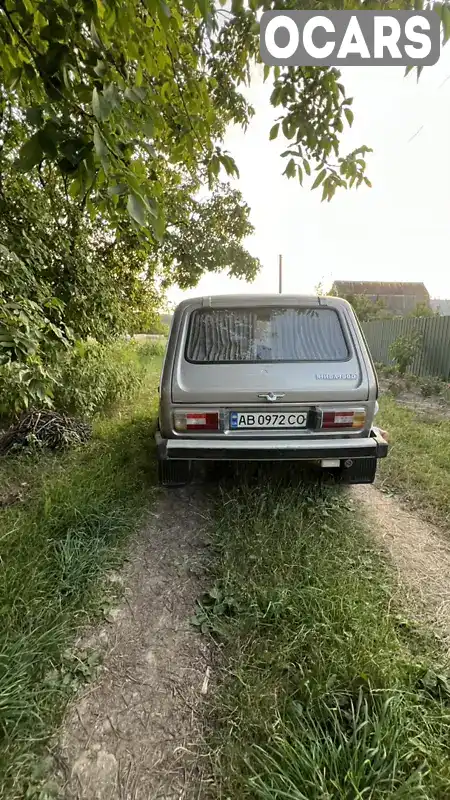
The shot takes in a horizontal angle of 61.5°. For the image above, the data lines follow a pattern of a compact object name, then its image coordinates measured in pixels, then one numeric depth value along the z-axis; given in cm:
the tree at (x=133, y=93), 130
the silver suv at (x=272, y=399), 297
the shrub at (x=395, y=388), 897
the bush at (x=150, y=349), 1445
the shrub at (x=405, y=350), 989
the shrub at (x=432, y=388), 828
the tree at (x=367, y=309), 2097
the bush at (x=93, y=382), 557
